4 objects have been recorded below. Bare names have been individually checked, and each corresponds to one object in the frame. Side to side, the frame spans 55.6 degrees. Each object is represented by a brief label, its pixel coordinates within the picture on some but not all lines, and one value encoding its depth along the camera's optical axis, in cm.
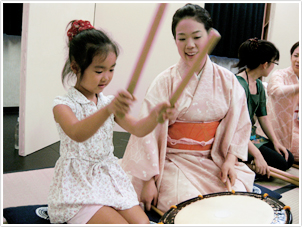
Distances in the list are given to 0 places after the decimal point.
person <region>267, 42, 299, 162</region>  261
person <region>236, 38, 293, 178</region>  225
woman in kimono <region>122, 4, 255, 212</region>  141
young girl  109
